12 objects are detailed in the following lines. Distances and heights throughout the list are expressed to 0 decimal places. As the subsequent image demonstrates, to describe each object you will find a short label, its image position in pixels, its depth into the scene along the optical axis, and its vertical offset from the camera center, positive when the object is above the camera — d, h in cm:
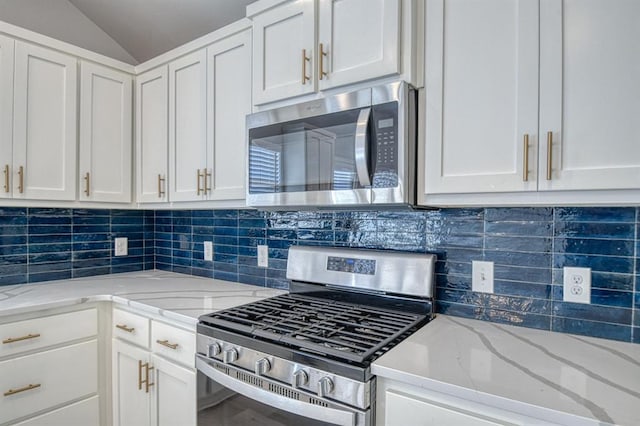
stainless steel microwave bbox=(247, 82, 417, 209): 126 +22
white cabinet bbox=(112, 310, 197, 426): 153 -78
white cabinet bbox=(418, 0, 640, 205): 98 +32
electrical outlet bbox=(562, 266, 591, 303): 124 -25
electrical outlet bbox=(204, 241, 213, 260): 234 -27
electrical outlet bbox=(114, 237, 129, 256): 253 -27
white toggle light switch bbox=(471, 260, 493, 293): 140 -25
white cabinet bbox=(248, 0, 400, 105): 130 +64
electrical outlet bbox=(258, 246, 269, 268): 207 -27
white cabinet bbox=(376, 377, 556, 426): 86 -50
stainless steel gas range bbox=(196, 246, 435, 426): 105 -43
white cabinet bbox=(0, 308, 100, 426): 160 -76
